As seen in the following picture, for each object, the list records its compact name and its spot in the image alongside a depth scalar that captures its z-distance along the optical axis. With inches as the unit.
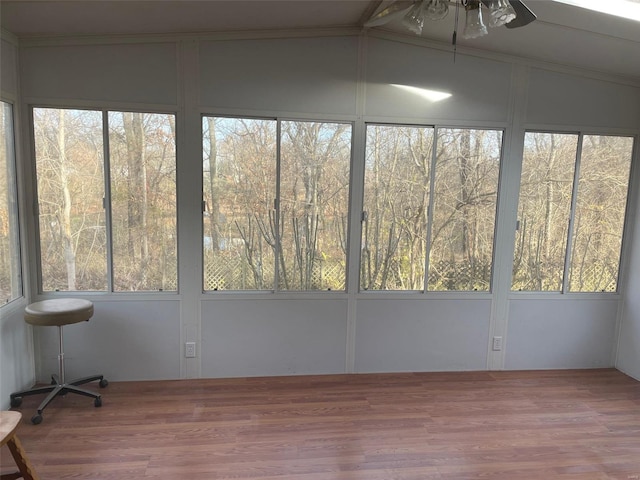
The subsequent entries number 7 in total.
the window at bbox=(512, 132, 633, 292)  134.5
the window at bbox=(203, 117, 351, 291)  123.0
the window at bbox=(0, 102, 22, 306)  106.7
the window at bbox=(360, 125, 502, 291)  128.9
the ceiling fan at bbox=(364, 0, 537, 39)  65.7
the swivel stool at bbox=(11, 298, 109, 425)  102.3
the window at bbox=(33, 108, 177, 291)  116.6
